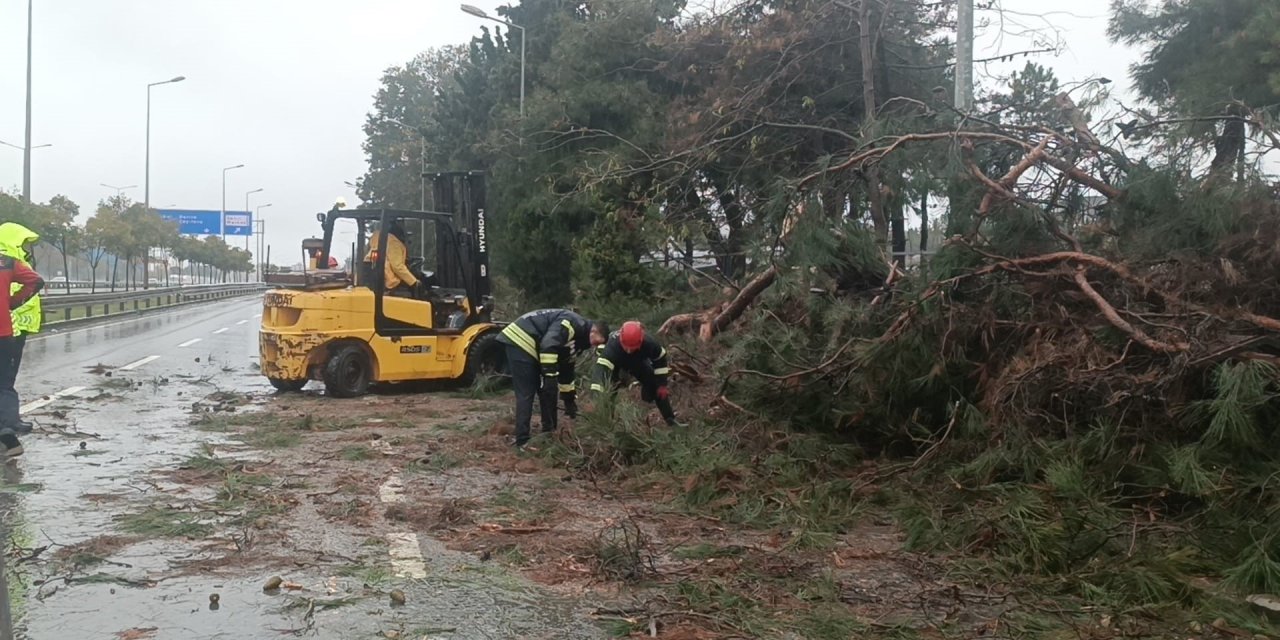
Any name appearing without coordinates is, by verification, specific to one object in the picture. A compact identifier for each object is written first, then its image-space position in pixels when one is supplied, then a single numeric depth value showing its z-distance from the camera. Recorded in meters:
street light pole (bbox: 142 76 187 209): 44.62
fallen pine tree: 5.32
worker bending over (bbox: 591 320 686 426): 8.73
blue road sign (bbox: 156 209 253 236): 60.31
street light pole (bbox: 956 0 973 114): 9.45
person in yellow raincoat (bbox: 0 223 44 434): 8.38
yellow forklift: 12.24
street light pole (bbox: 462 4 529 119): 23.17
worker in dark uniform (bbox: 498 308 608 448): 8.84
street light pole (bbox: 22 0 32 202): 28.84
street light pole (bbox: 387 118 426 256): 38.94
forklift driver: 12.68
